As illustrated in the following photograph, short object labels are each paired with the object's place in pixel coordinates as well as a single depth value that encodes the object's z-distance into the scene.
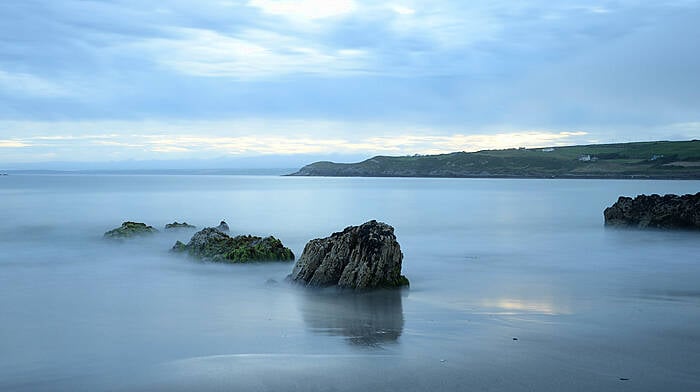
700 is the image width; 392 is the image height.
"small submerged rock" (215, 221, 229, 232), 26.92
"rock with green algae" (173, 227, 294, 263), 17.09
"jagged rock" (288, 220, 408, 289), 12.91
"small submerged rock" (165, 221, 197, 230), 27.20
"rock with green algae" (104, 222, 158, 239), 23.43
